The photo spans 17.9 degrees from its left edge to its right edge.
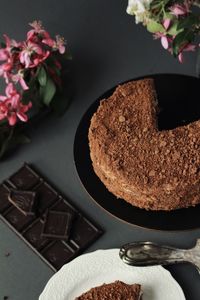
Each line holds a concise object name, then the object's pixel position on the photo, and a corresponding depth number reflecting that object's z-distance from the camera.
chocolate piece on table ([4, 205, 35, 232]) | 0.82
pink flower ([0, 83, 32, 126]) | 0.83
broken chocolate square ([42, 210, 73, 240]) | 0.80
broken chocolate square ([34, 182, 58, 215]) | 0.83
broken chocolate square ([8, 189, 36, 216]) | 0.82
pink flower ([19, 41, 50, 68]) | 0.84
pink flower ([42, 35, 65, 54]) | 0.86
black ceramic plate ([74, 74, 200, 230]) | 0.75
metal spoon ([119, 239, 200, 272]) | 0.76
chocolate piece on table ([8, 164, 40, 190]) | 0.85
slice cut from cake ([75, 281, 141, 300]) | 0.74
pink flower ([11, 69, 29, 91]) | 0.84
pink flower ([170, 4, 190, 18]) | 0.68
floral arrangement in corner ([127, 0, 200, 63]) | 0.68
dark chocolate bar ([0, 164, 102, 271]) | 0.80
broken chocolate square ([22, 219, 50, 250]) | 0.80
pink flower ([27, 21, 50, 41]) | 0.85
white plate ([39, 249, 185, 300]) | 0.75
